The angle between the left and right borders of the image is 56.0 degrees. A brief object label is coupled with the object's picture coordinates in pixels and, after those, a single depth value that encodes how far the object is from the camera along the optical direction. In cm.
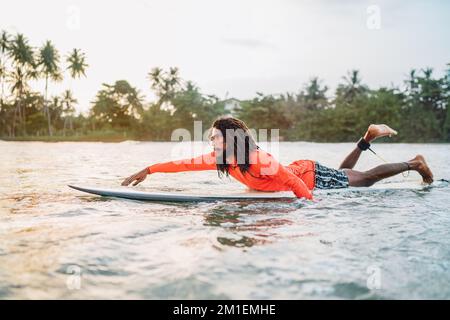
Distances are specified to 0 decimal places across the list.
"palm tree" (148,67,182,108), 4884
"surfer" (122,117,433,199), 415
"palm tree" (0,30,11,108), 4081
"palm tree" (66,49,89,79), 4450
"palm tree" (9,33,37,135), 4069
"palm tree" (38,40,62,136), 4166
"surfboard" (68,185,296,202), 441
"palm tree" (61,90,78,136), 4847
